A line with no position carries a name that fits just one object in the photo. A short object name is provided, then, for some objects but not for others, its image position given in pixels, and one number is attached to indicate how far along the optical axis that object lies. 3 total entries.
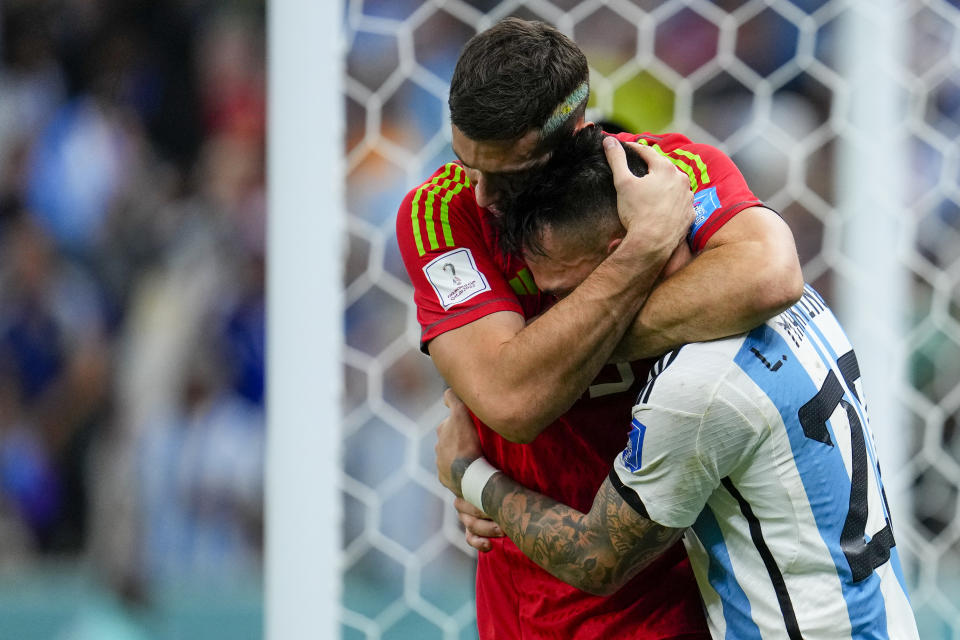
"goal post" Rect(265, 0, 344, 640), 14.11
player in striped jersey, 13.55
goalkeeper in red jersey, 13.60
